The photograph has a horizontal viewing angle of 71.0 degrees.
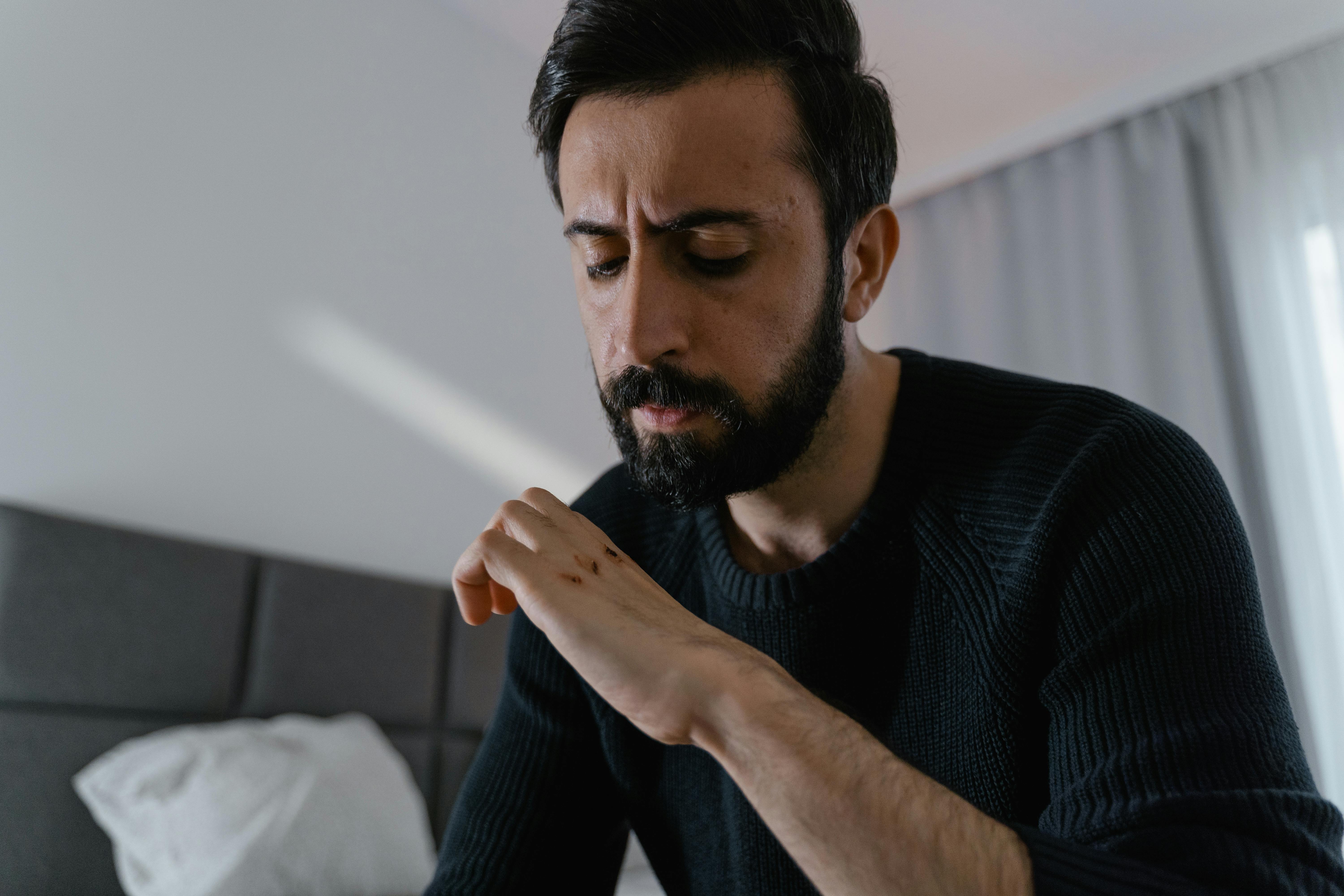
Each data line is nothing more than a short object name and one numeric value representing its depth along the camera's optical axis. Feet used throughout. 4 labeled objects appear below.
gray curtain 9.14
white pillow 4.88
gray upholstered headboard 5.09
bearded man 2.16
